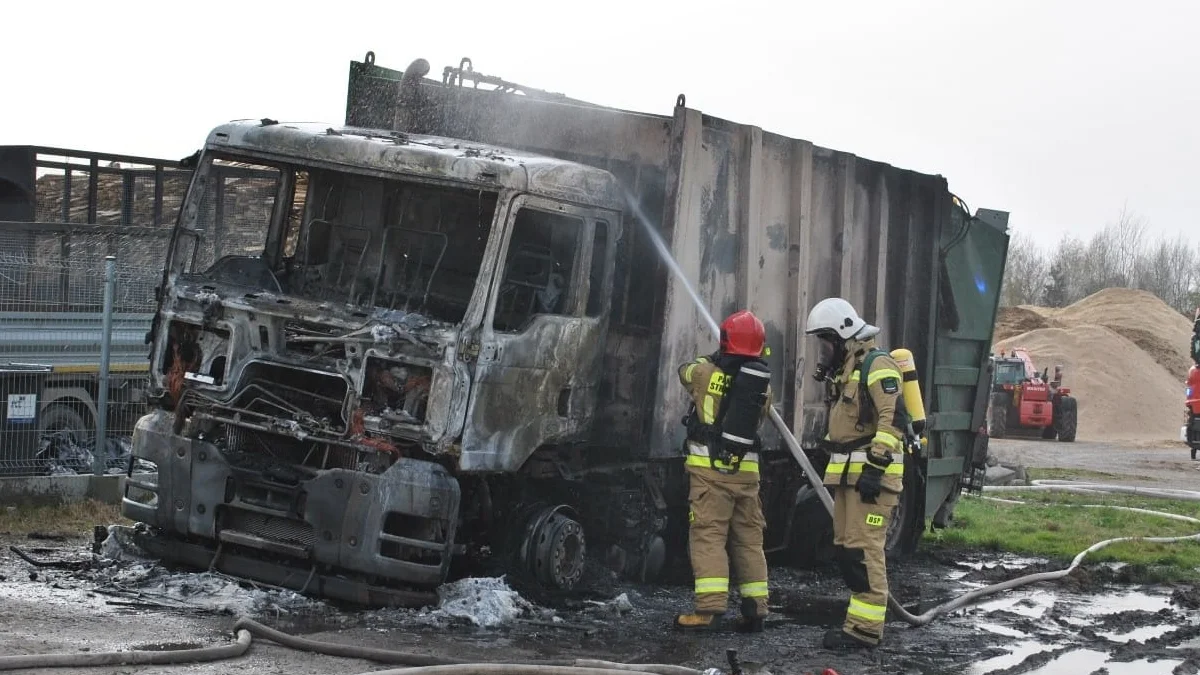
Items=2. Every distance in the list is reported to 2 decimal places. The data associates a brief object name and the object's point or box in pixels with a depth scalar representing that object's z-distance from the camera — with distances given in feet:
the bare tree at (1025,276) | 239.50
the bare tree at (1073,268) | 250.68
